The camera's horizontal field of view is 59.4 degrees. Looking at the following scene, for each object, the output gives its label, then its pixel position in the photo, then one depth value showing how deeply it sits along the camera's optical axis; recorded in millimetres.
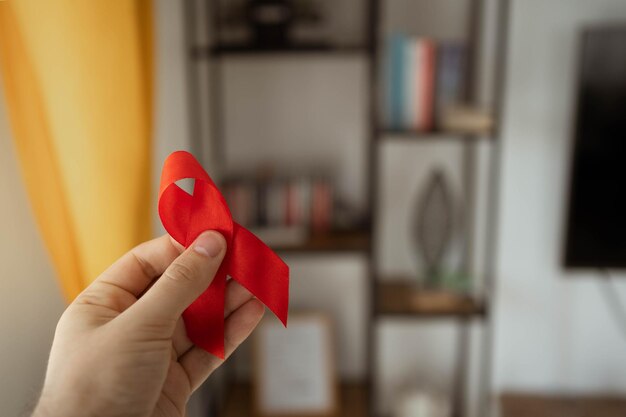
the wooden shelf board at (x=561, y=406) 1844
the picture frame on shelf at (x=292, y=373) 1896
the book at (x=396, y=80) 1646
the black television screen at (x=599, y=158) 1644
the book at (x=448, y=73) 1669
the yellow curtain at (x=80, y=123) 685
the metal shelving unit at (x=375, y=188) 1615
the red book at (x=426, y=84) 1637
